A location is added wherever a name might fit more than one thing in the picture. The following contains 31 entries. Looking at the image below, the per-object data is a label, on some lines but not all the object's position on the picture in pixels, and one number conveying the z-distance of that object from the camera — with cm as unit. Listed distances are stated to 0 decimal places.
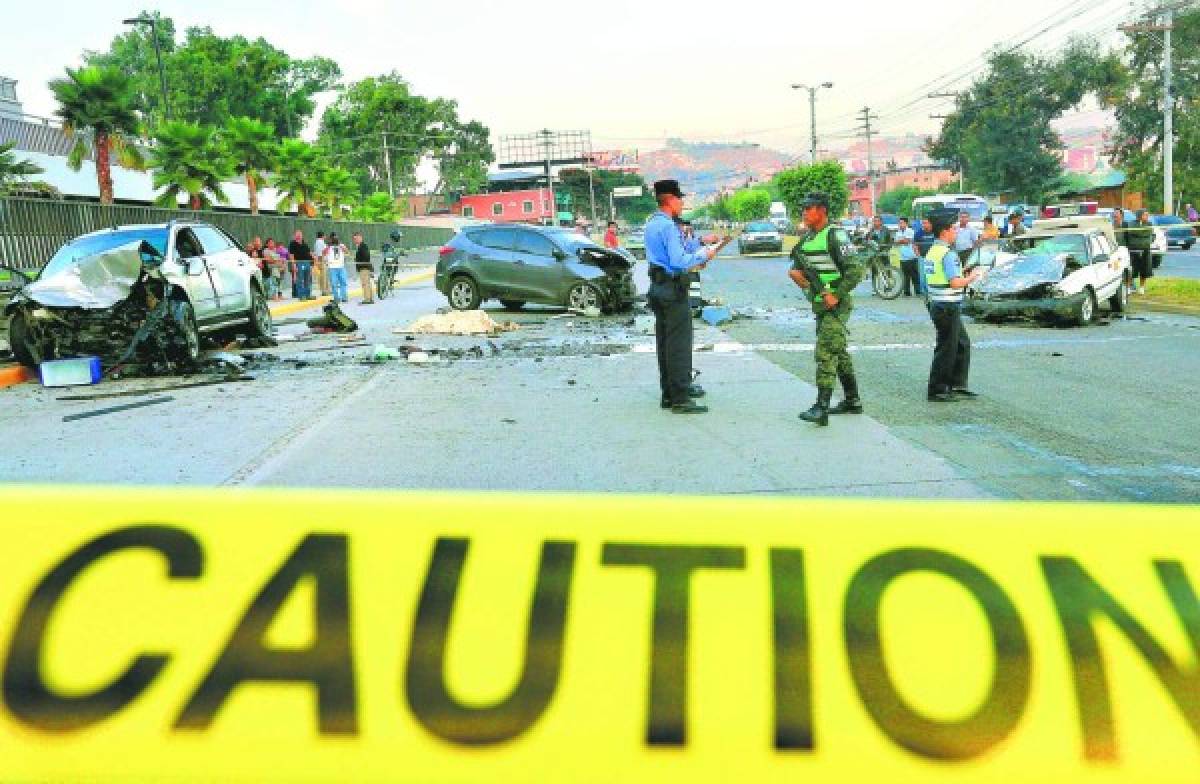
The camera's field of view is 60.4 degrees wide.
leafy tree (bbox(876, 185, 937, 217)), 12241
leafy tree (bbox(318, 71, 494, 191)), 10269
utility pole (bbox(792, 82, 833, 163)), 6969
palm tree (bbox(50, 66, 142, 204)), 3300
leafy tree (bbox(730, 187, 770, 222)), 14412
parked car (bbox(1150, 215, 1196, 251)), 3666
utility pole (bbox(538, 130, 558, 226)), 11819
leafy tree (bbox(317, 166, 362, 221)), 5916
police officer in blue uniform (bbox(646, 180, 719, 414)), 823
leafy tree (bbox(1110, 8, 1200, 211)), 5616
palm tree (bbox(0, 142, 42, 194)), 2944
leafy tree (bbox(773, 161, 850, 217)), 7106
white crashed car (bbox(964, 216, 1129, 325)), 1485
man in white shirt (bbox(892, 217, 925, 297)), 2014
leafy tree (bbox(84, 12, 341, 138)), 8788
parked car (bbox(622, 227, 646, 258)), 4602
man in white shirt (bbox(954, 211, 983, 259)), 1800
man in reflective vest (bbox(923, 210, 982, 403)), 853
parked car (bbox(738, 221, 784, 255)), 4319
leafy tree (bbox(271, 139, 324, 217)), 5128
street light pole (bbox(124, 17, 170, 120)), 3219
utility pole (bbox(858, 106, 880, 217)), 9838
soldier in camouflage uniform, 782
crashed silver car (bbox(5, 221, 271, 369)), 1162
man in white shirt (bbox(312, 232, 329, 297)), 2509
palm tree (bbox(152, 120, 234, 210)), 3822
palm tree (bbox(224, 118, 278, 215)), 4650
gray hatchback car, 1816
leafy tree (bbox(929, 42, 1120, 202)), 7631
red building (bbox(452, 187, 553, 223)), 13136
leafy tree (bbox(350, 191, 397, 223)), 7019
